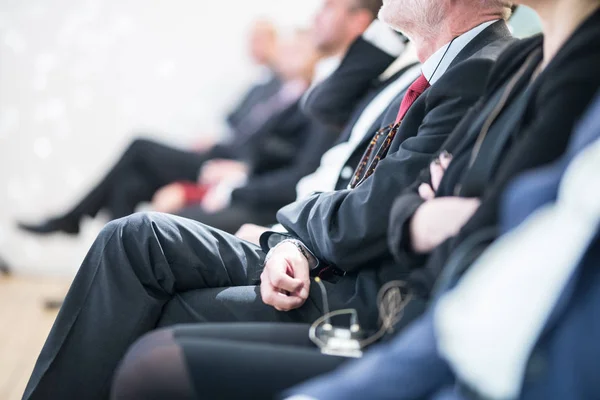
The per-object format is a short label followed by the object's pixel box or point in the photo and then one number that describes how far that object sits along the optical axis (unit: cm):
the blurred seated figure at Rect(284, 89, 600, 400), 350
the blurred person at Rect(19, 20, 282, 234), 674
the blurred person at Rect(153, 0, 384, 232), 504
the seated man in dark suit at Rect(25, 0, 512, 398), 395
